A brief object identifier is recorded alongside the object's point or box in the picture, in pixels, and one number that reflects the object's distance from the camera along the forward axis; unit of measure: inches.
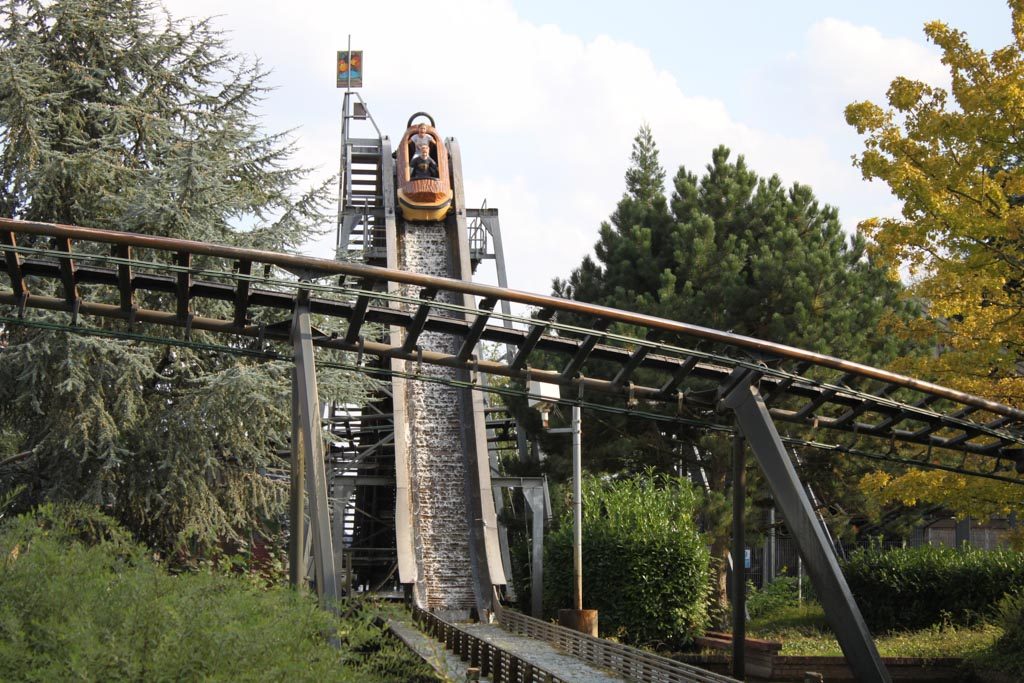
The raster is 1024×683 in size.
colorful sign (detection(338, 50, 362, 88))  1743.4
